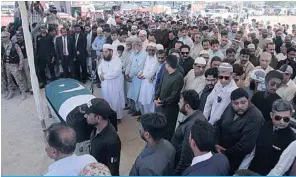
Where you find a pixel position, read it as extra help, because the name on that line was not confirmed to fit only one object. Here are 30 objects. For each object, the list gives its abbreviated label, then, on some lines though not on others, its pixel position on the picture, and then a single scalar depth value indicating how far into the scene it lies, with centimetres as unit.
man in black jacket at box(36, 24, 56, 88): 592
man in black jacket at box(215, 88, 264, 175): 225
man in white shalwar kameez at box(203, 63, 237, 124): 272
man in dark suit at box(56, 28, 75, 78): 600
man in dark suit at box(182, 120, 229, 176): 168
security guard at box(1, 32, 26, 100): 535
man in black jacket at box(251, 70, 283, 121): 261
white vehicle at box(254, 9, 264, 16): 2534
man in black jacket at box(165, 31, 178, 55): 589
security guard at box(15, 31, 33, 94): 578
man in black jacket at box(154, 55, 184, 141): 337
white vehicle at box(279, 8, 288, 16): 2615
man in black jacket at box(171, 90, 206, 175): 211
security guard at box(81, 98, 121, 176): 220
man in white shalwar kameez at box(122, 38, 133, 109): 492
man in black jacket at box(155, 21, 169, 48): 651
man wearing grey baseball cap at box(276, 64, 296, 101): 299
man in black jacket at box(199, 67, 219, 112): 302
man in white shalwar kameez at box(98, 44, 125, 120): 427
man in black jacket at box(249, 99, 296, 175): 203
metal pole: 329
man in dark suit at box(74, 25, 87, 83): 616
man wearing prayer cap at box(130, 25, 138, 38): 666
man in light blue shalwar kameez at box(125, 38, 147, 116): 454
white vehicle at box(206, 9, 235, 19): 2149
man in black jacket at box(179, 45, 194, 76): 408
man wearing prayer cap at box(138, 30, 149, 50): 558
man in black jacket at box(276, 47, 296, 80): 410
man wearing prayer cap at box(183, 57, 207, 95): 338
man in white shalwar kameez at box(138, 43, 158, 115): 418
